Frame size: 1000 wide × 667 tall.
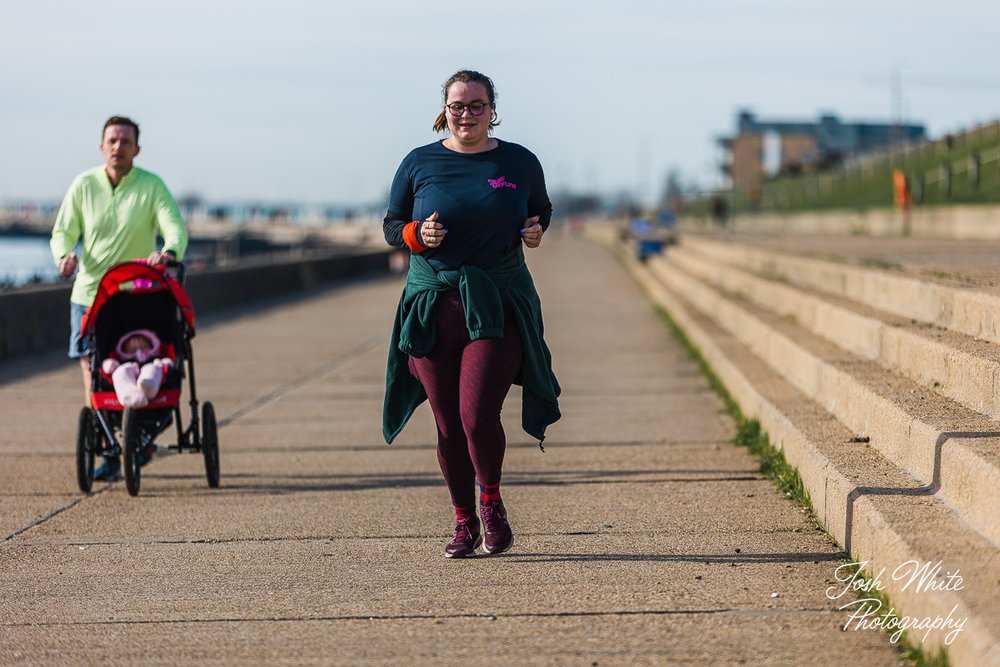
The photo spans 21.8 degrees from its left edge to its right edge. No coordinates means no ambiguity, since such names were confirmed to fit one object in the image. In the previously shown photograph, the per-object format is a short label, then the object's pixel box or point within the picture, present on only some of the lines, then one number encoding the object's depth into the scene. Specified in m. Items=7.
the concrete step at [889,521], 7.35
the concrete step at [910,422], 9.09
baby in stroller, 13.94
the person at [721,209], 125.78
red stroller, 13.98
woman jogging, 10.44
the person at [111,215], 14.44
